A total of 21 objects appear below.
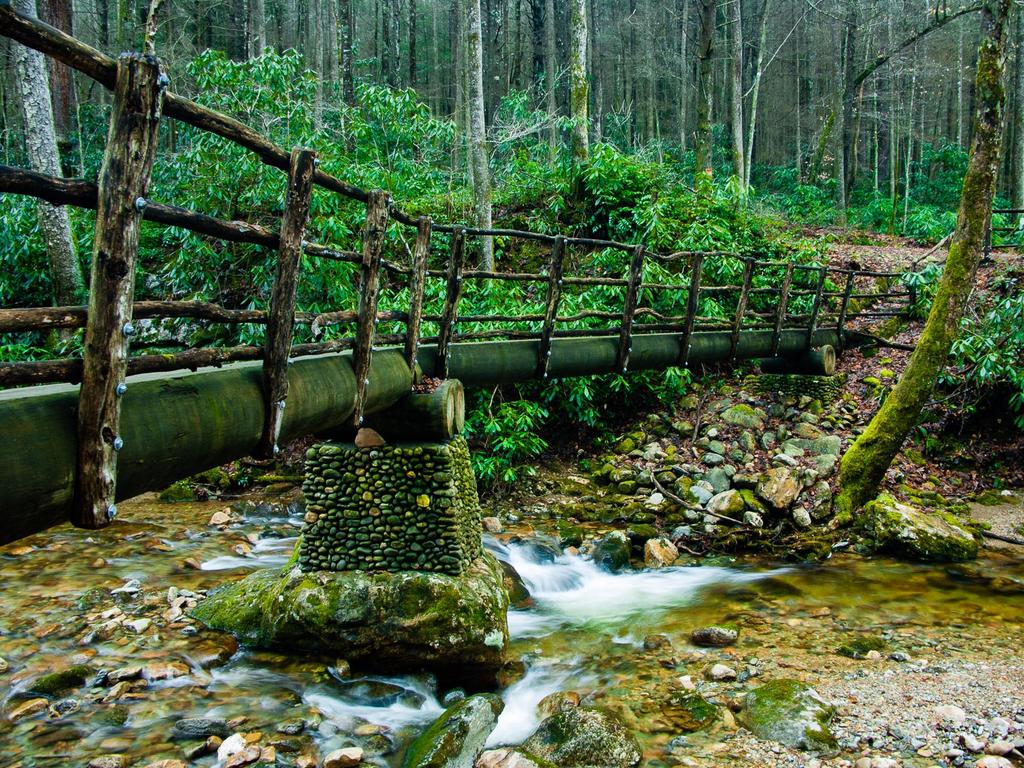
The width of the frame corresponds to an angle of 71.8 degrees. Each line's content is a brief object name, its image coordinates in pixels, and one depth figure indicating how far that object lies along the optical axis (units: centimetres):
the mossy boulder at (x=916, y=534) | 786
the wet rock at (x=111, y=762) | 436
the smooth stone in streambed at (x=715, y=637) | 607
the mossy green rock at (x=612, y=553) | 804
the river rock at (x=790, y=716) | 447
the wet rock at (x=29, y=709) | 489
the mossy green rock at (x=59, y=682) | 514
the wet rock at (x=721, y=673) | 541
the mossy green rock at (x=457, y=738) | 451
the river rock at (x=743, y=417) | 1095
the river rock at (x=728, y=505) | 894
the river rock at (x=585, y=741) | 445
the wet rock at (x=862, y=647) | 575
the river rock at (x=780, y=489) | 888
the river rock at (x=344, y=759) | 453
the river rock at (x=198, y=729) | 473
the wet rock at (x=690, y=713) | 481
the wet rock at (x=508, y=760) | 434
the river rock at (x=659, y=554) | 807
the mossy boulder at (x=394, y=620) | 557
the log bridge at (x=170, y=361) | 225
